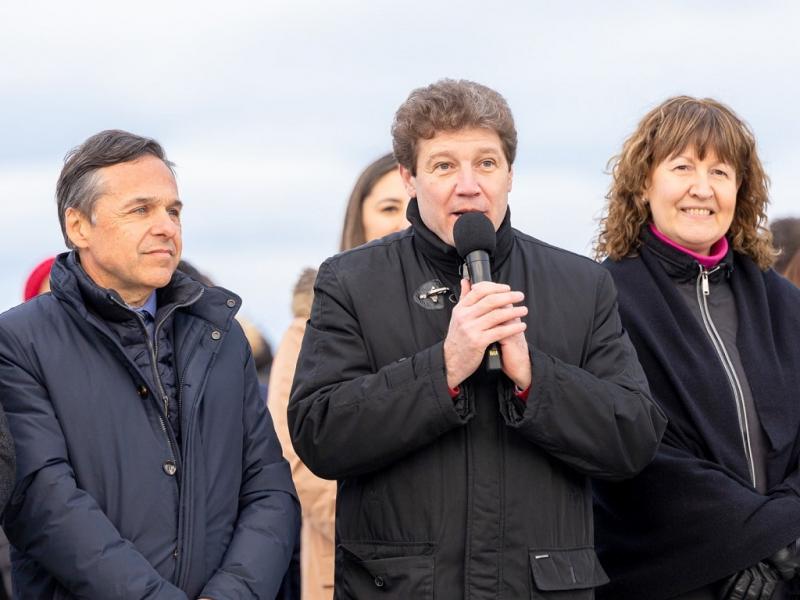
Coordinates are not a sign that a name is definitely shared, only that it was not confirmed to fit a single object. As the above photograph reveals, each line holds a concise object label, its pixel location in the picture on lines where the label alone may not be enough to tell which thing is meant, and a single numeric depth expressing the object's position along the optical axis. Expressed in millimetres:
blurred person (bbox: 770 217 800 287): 12717
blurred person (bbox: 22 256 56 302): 11658
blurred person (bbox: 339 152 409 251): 11213
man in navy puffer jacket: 7532
